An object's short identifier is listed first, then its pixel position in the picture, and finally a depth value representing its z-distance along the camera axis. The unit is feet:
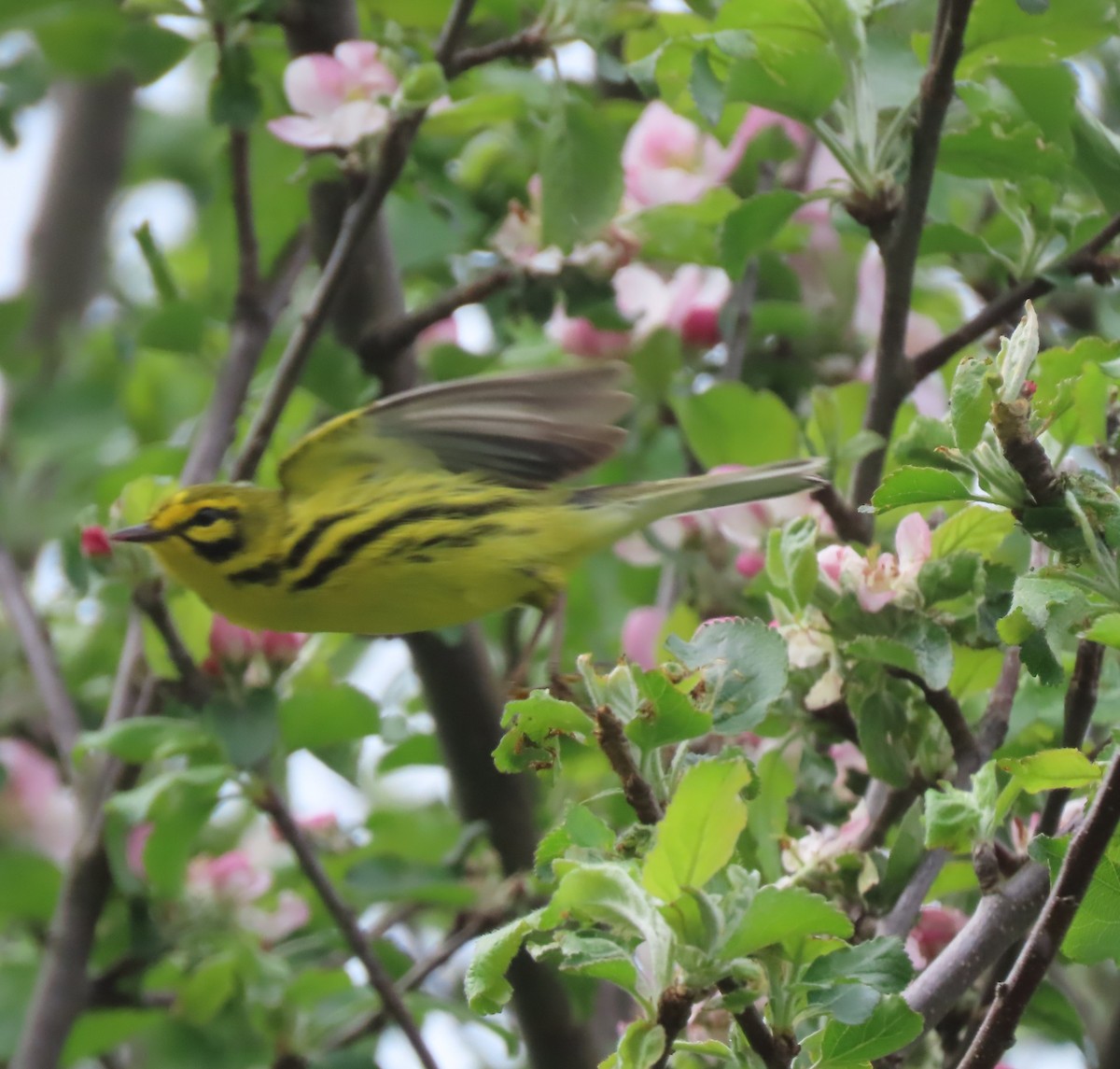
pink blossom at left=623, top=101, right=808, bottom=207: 15.69
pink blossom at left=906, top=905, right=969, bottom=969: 11.37
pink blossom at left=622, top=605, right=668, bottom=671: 14.26
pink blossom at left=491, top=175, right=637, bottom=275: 15.49
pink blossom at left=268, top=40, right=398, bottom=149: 13.97
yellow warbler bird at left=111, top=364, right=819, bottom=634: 13.58
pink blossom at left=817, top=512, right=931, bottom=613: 10.02
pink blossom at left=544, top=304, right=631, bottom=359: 17.43
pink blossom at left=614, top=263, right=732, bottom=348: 16.66
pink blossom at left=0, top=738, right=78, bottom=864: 20.48
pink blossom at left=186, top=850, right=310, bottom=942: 16.17
